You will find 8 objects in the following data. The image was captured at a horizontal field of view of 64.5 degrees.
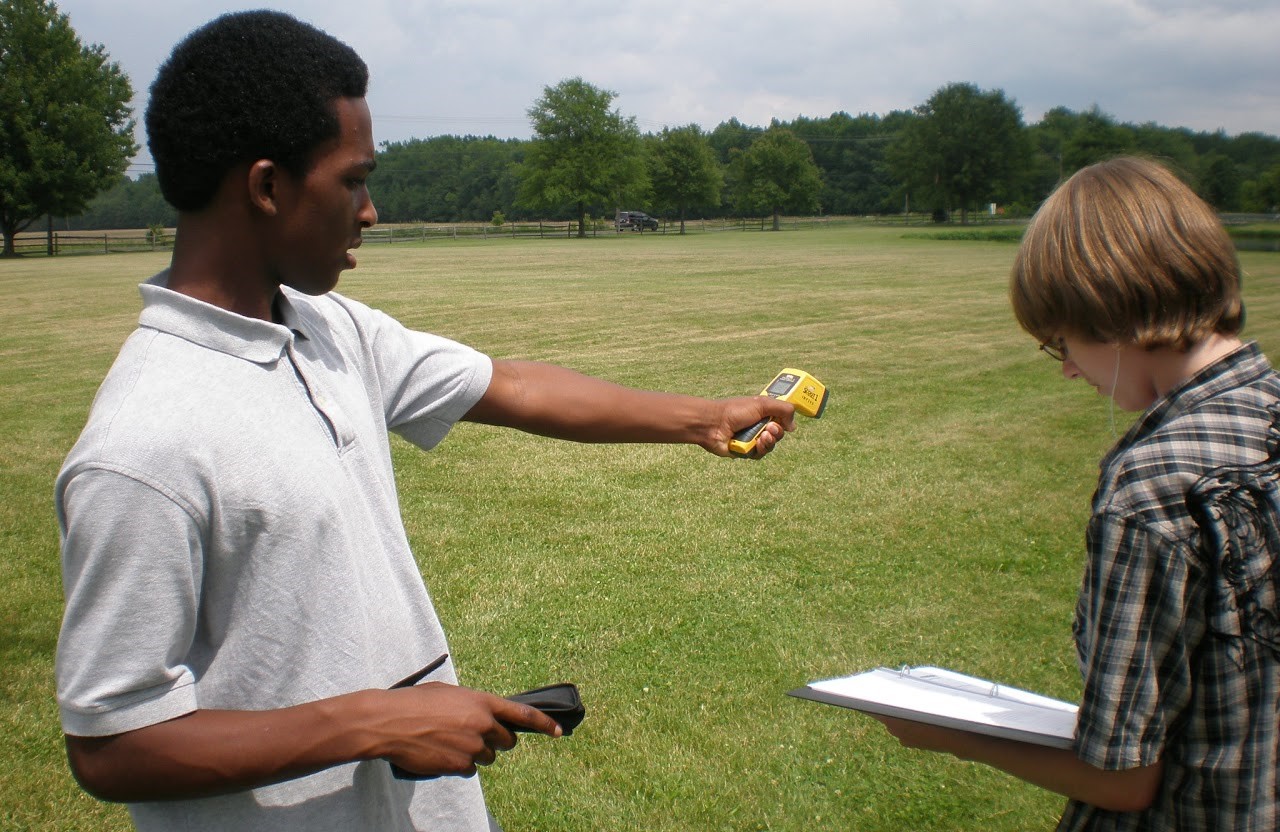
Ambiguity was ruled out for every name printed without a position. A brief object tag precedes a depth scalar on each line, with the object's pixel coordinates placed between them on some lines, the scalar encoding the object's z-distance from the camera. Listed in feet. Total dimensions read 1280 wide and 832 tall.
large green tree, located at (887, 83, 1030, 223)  312.50
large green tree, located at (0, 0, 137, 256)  178.81
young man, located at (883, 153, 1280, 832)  4.79
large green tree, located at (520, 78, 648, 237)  289.12
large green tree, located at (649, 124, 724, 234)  336.49
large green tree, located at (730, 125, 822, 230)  356.79
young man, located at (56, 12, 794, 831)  4.64
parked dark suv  311.39
